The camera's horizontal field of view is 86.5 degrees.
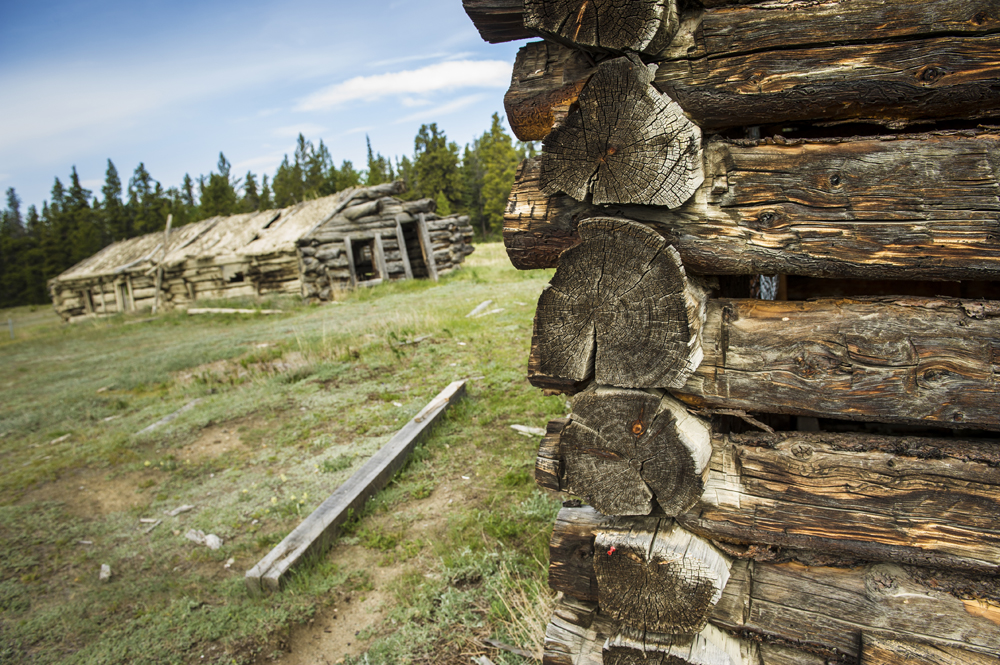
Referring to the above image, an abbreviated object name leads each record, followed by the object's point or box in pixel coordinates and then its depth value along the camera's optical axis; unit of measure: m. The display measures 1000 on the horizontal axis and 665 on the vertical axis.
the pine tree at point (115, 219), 45.03
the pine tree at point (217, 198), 39.88
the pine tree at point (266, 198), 42.80
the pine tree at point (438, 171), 40.88
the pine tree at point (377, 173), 40.06
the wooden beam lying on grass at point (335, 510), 3.37
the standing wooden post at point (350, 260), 16.94
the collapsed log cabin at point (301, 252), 16.77
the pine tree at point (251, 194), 45.31
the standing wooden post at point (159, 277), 19.50
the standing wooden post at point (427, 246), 17.78
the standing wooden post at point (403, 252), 17.64
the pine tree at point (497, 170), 41.91
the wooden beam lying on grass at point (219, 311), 15.60
